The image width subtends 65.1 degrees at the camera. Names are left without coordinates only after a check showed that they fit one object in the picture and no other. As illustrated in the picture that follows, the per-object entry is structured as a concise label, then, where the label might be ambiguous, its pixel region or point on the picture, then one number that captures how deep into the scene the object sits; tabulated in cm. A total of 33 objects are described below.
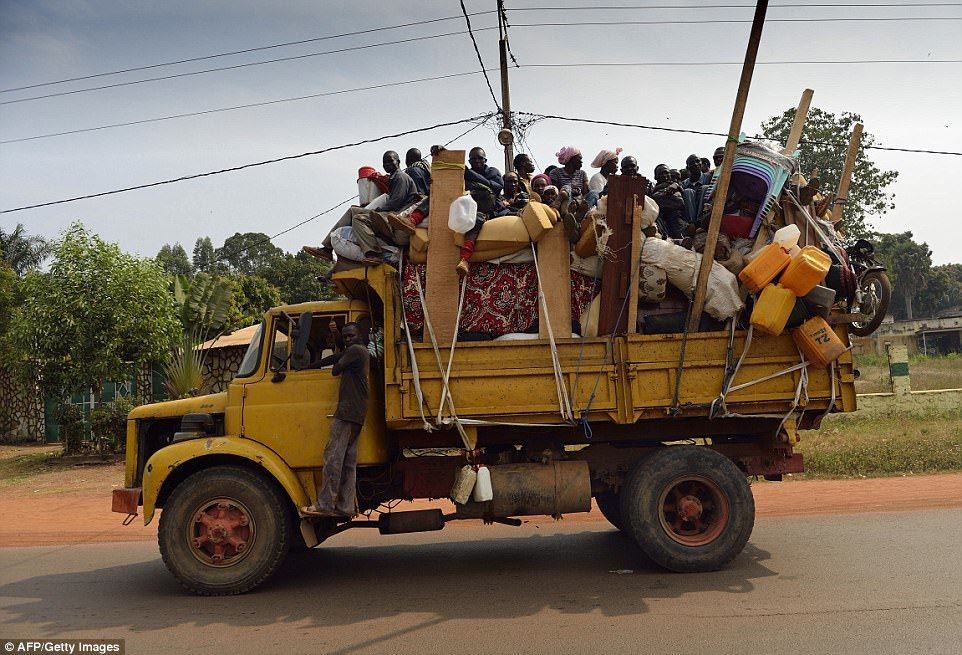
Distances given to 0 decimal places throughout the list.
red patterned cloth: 616
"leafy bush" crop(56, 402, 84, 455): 1580
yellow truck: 590
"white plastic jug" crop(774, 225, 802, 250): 590
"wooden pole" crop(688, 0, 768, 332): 594
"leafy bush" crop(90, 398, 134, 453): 1542
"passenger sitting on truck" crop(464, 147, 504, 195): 718
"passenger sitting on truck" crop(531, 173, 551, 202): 724
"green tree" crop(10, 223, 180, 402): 1505
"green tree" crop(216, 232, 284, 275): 5878
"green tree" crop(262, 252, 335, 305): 3372
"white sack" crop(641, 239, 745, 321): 597
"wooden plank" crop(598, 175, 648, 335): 604
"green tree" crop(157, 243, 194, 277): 5972
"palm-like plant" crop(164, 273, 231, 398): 1836
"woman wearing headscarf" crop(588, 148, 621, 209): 781
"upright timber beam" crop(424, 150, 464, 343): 603
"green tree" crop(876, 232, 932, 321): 5556
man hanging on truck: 579
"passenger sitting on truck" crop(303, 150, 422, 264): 616
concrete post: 1574
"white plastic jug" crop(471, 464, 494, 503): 591
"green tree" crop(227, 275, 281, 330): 2548
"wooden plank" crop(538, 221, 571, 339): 605
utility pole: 1541
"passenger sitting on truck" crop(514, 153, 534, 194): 771
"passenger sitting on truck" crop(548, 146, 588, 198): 786
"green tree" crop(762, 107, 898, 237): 2633
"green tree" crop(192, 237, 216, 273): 6638
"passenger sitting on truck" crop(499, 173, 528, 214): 690
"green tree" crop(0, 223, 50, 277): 3428
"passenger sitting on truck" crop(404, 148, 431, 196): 705
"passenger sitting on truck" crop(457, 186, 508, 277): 604
